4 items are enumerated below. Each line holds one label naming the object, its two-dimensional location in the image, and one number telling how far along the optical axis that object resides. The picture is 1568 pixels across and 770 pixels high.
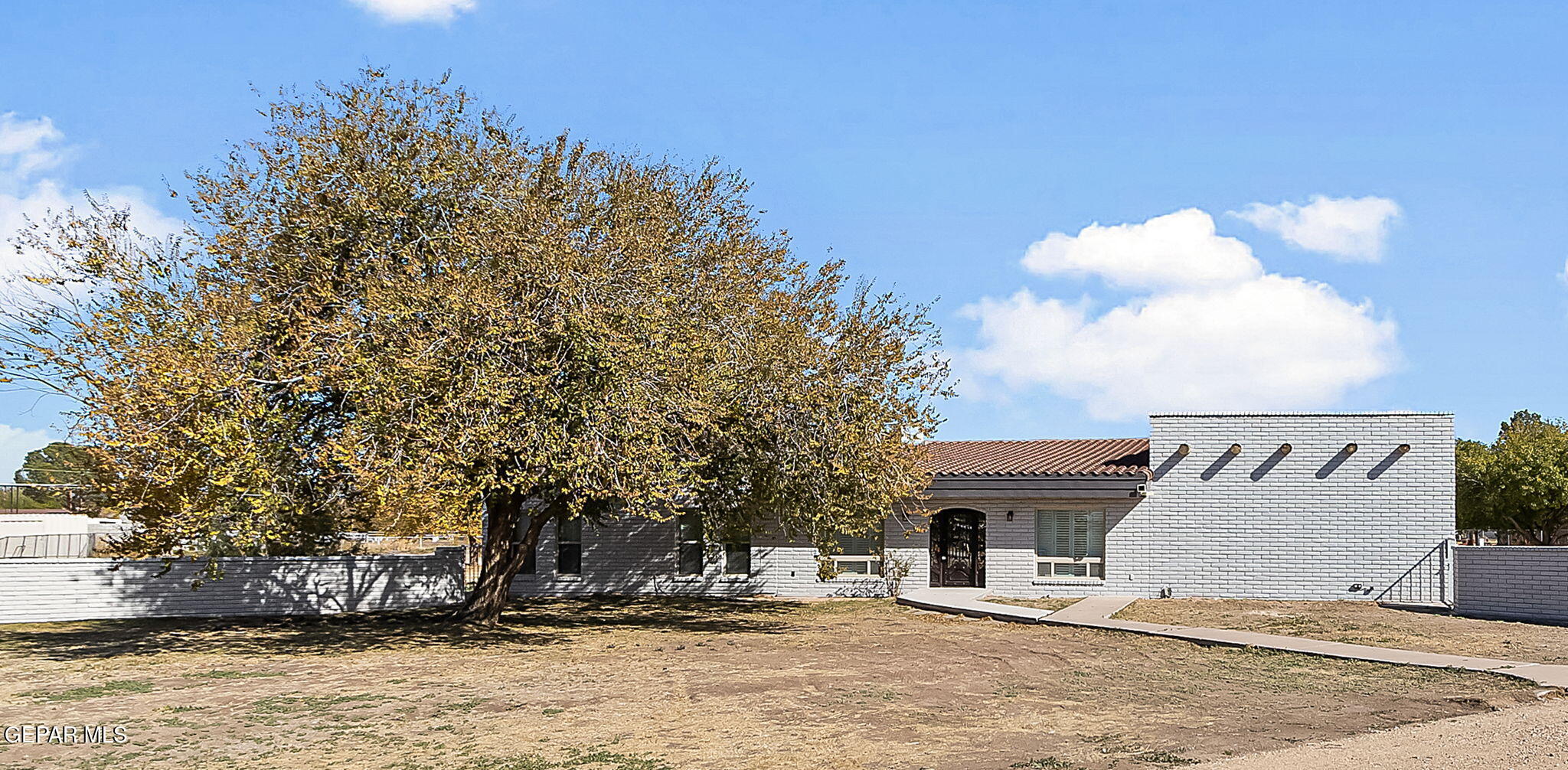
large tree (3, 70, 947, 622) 16.36
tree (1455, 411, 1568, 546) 49.56
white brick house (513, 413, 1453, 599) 26.61
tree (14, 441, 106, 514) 22.64
